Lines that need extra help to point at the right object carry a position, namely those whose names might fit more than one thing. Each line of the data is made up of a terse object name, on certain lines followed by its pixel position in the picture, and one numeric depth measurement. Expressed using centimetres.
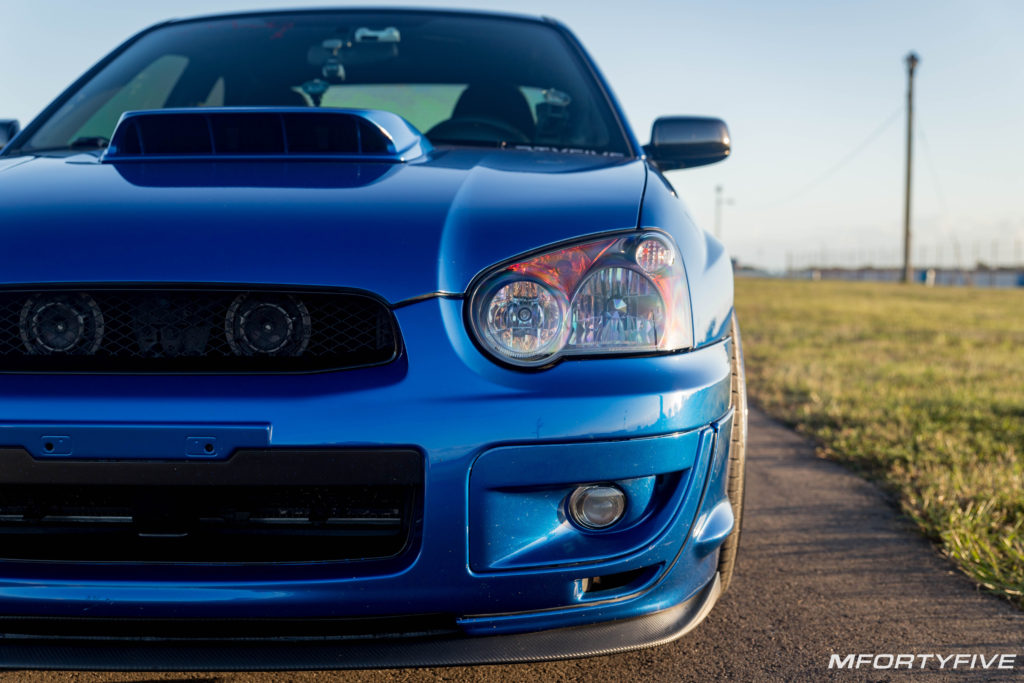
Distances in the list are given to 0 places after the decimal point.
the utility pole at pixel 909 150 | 3070
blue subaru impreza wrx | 138
